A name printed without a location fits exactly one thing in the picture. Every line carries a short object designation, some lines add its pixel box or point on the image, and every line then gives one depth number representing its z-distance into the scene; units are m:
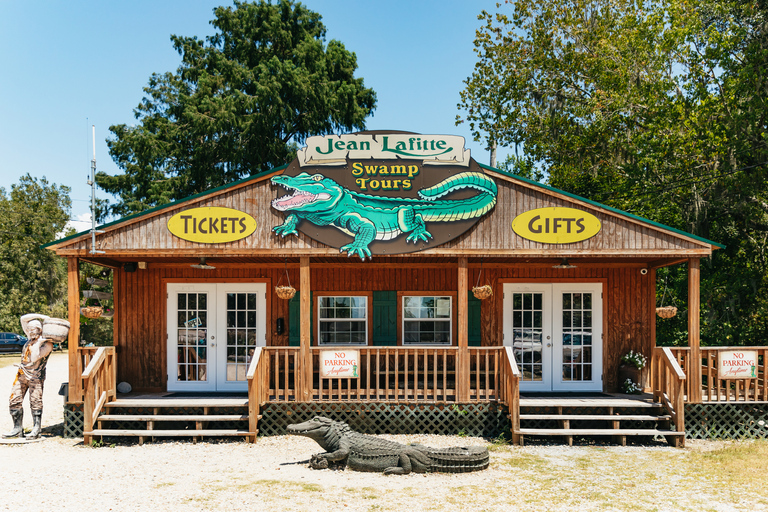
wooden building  11.10
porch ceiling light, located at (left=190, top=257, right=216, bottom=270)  10.25
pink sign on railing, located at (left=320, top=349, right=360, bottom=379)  9.31
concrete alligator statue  7.29
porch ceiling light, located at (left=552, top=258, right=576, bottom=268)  10.49
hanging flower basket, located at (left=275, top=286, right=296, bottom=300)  9.77
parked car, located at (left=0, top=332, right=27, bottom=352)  30.61
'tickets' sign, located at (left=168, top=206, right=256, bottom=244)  9.46
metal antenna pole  9.10
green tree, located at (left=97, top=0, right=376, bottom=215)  24.05
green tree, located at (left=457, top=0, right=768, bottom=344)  16.73
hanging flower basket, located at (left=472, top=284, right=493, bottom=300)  9.77
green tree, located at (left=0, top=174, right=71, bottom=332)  36.03
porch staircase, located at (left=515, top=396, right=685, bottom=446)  8.80
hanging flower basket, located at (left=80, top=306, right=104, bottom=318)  9.44
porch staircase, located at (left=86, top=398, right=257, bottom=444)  8.95
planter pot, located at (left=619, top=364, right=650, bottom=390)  10.59
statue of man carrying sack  9.30
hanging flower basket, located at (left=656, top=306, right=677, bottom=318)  10.31
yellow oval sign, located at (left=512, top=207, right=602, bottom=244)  9.48
